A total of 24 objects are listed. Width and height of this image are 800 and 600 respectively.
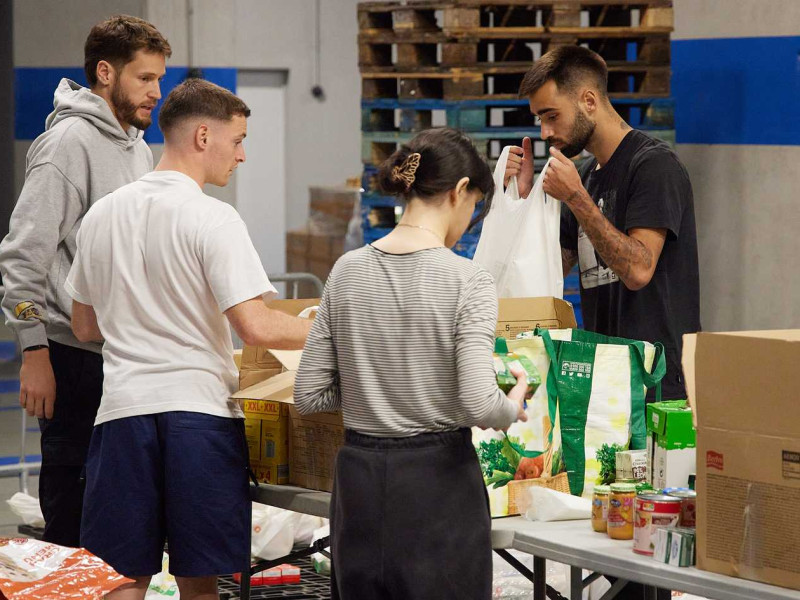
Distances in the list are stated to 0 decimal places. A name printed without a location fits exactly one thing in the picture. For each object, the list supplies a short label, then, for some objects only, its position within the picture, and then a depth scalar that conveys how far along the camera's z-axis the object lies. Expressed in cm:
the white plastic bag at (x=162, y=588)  708
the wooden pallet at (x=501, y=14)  964
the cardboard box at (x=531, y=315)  537
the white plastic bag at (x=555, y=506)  459
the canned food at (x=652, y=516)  407
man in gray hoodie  568
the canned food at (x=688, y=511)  408
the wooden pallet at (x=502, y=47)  972
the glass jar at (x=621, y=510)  427
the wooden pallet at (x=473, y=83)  976
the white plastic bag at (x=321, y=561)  797
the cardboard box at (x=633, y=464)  470
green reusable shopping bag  480
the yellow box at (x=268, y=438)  529
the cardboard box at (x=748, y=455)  367
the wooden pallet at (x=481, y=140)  973
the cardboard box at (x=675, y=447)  446
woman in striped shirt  405
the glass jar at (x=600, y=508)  440
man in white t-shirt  476
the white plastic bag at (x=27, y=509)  866
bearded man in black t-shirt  564
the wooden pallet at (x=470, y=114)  976
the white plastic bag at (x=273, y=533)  786
